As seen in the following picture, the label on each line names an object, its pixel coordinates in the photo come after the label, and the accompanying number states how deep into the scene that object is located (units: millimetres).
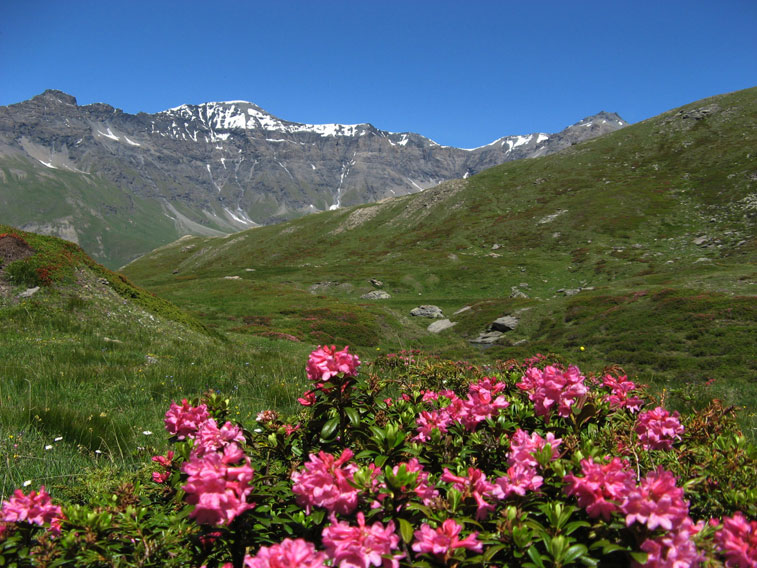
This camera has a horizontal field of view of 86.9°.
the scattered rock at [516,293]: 53319
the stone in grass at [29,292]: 15422
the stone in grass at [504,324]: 35969
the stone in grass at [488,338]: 34509
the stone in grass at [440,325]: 41169
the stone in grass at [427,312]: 46991
